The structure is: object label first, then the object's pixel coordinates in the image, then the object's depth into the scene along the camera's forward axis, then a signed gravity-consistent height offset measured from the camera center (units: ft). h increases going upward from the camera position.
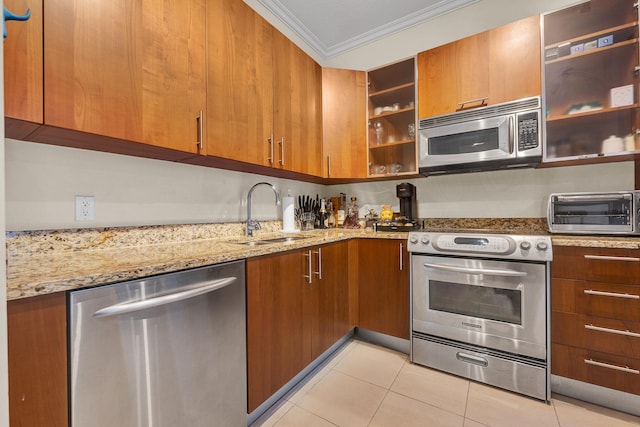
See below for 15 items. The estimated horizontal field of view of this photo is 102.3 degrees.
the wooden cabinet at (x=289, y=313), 4.09 -1.88
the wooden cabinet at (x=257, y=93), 4.64 +2.57
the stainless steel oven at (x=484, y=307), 4.76 -1.97
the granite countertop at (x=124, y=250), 2.42 -0.56
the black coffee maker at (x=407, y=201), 7.38 +0.31
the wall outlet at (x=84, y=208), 3.96 +0.11
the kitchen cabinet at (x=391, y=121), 7.43 +2.74
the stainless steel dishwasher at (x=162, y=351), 2.48 -1.56
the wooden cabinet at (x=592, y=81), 5.10 +2.70
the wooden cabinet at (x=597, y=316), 4.22 -1.84
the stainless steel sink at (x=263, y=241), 4.96 -0.59
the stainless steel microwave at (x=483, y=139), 5.58 +1.68
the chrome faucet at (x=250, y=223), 6.10 -0.24
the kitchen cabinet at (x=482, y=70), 5.64 +3.33
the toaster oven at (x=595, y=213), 4.69 -0.07
